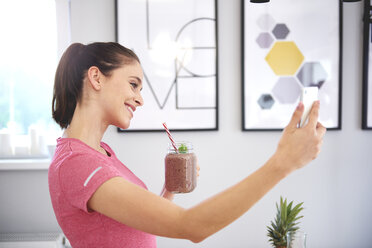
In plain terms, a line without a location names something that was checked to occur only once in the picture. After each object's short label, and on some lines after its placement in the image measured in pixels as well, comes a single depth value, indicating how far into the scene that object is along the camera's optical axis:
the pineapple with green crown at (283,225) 1.40
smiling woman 0.63
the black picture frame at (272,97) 1.71
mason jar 1.08
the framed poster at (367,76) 1.72
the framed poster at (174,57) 1.71
